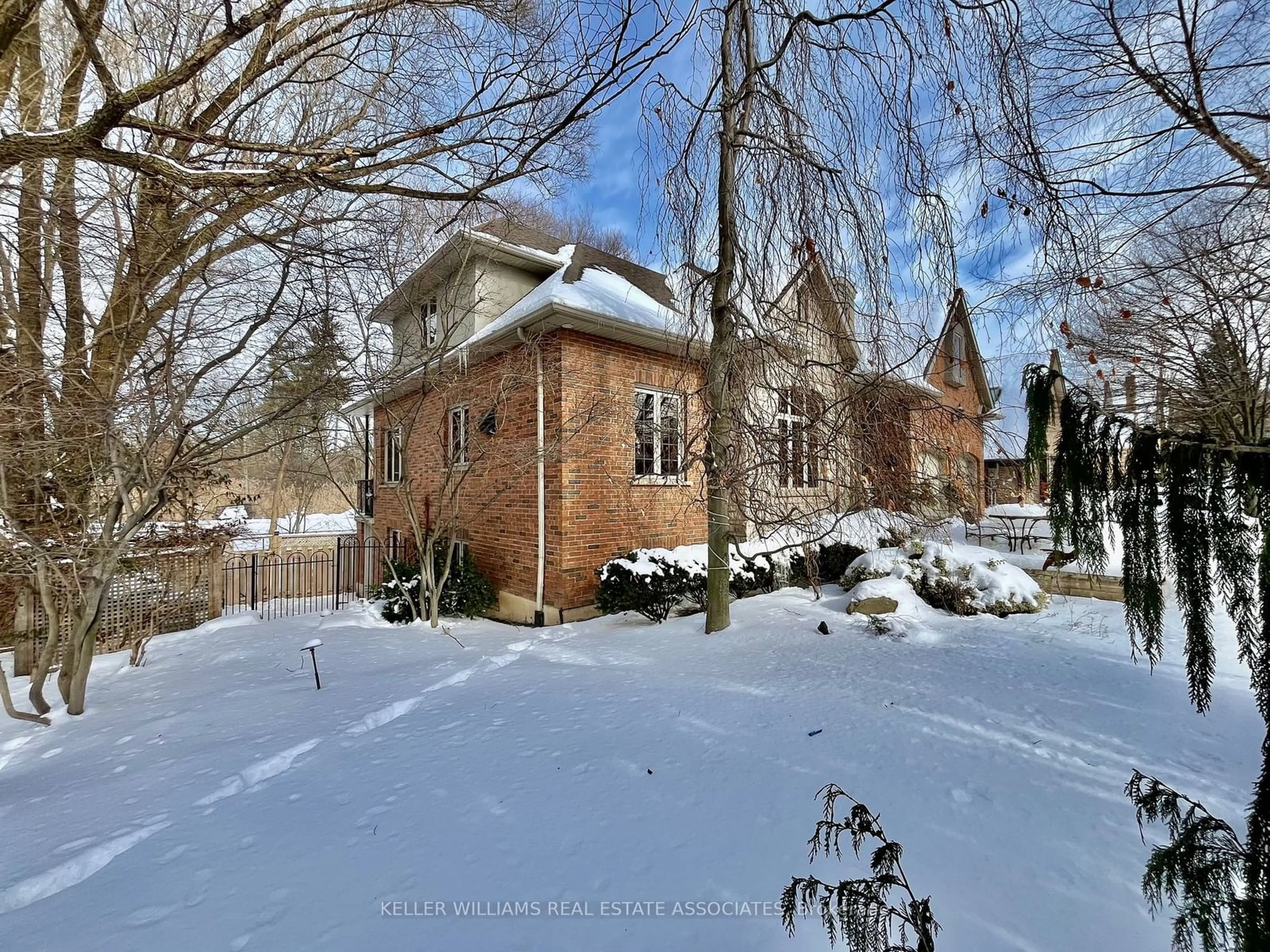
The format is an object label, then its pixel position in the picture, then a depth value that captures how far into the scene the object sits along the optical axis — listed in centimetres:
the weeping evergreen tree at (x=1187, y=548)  112
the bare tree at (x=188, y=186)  270
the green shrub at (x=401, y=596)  780
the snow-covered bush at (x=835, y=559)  911
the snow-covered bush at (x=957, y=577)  666
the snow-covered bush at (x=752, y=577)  743
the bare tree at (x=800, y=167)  302
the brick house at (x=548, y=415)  743
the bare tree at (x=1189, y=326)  195
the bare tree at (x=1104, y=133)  236
